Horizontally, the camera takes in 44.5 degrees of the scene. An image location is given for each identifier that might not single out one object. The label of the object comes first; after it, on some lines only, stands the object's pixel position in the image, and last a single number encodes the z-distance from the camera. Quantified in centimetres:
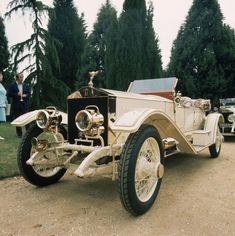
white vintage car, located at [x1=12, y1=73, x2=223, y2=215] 270
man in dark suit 701
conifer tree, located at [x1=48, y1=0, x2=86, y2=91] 1959
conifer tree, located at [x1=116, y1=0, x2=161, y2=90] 1636
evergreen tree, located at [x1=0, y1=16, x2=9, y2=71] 1767
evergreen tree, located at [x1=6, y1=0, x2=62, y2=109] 1155
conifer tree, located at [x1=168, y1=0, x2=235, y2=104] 1284
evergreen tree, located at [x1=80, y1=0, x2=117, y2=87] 1738
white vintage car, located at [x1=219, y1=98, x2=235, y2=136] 798
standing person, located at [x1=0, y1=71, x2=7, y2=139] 610
